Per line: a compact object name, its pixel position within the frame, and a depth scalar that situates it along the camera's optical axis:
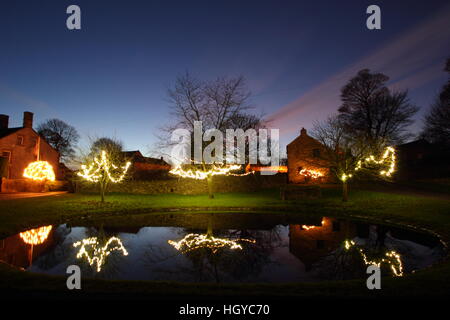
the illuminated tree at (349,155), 18.22
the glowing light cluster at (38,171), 29.31
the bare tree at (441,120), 29.50
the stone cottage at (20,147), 30.75
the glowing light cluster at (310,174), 32.21
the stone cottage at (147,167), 32.58
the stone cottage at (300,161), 34.03
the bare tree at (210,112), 23.15
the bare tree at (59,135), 50.34
